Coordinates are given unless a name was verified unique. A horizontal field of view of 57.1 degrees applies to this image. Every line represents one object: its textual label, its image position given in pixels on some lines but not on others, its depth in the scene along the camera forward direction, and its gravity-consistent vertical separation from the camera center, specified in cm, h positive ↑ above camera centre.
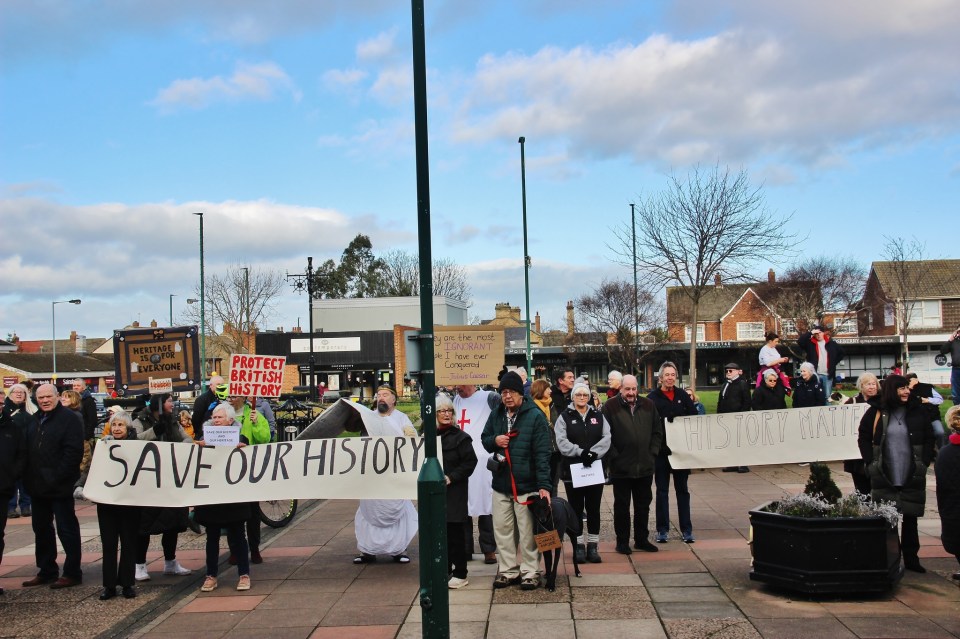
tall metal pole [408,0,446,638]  625 -79
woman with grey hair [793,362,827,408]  1420 -91
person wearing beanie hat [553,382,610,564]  907 -106
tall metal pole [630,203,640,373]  5350 -81
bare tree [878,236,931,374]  4756 +284
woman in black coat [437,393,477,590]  842 -123
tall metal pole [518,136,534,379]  2945 +294
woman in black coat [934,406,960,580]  743 -134
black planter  727 -183
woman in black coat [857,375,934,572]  820 -115
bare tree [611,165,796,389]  2436 +255
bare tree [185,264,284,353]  6162 +298
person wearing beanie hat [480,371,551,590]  814 -127
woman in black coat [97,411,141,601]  832 -178
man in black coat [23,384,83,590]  875 -115
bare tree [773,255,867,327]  5750 +295
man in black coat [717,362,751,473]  1356 -88
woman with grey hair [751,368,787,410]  1405 -99
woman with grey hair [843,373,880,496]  865 -143
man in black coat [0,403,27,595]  866 -97
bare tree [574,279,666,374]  5653 +151
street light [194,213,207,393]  4434 +42
